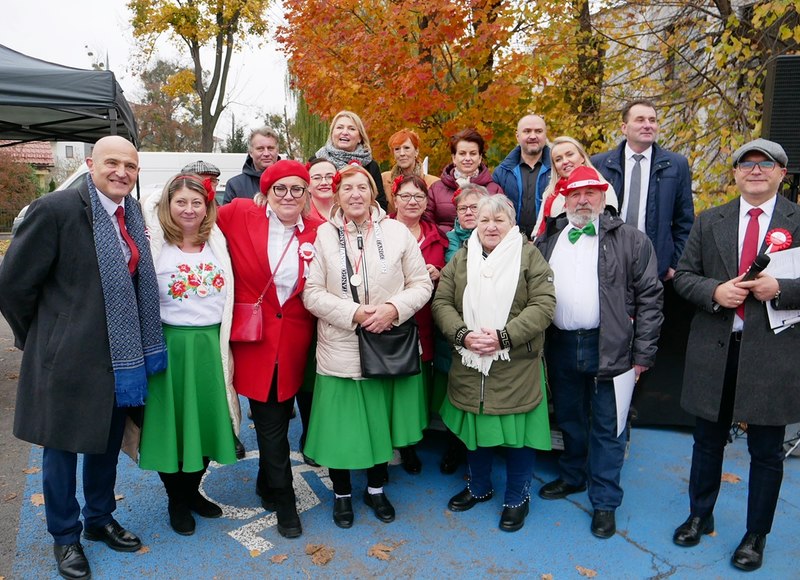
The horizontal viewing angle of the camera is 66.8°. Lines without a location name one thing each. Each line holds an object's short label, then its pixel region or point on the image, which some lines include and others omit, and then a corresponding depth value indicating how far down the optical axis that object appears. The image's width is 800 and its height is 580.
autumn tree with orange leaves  6.55
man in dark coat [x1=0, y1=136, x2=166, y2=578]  2.82
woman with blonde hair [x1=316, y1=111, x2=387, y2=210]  4.58
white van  10.72
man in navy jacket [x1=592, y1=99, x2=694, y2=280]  4.27
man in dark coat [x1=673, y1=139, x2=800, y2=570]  3.00
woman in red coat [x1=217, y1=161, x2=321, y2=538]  3.39
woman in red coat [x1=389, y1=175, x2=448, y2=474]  3.99
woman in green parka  3.41
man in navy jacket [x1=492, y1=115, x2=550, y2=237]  4.67
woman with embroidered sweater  3.26
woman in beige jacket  3.40
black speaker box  4.41
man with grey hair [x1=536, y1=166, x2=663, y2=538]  3.41
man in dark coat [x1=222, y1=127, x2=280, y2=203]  5.04
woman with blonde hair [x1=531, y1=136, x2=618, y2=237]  4.08
